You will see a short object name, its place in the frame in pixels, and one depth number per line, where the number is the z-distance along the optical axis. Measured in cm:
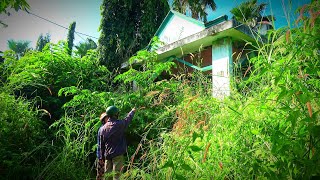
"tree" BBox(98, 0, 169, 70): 1028
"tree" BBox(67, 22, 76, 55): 3694
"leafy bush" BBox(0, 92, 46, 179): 342
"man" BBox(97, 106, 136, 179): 405
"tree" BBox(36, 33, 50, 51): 4203
